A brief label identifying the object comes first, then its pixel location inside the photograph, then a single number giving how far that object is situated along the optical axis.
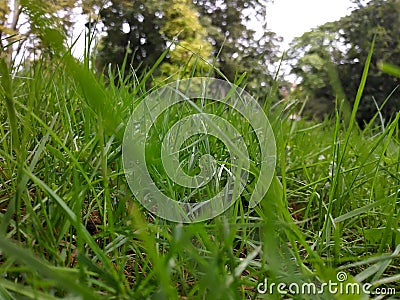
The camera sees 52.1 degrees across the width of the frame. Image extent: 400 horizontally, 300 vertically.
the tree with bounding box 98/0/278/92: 3.47
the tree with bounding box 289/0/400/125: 5.44
